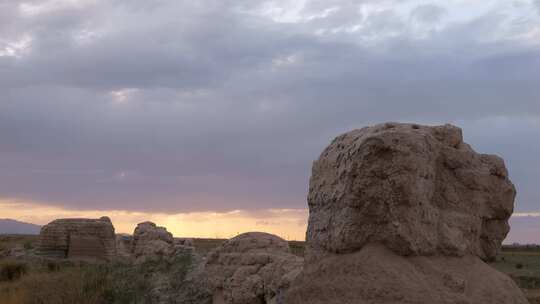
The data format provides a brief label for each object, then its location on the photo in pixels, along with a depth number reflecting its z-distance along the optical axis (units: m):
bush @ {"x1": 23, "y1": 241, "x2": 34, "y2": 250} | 31.05
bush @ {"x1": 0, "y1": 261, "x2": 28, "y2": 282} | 19.50
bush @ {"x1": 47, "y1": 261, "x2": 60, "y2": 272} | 20.59
